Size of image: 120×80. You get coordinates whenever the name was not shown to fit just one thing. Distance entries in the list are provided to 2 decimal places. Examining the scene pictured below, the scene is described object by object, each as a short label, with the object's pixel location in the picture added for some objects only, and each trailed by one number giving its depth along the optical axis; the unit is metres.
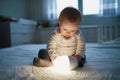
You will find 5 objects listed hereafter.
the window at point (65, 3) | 3.70
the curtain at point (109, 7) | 3.38
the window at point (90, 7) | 3.58
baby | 1.04
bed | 0.83
